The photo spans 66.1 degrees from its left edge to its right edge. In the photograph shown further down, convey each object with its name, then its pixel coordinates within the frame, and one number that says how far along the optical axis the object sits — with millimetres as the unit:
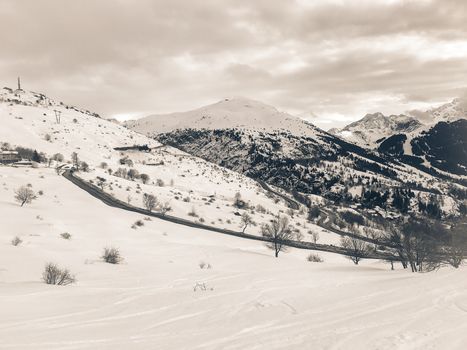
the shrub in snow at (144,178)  131562
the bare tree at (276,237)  64950
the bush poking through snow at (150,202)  85438
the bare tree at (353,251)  63588
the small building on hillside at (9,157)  109500
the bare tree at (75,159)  120962
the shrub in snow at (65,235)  40538
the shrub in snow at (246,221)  88062
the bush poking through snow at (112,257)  31688
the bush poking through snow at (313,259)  55109
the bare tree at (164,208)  87712
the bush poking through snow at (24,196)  58372
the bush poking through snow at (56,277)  20938
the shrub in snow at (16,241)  31658
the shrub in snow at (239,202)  118462
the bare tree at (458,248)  38794
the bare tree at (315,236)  87769
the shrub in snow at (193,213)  90475
